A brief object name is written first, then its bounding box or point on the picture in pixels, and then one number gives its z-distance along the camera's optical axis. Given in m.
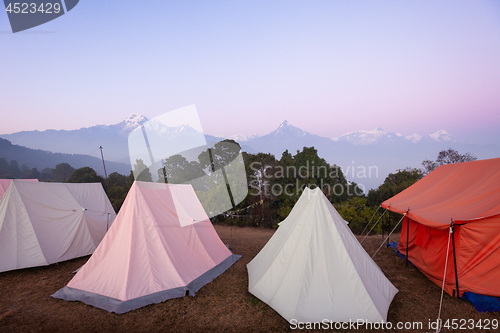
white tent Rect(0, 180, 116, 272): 6.11
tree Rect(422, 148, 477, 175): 18.66
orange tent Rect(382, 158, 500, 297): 4.20
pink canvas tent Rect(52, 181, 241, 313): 4.53
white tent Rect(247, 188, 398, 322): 3.74
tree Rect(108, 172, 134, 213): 17.34
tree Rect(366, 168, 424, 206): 13.55
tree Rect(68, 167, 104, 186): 21.30
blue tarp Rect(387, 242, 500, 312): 4.04
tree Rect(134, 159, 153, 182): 14.55
